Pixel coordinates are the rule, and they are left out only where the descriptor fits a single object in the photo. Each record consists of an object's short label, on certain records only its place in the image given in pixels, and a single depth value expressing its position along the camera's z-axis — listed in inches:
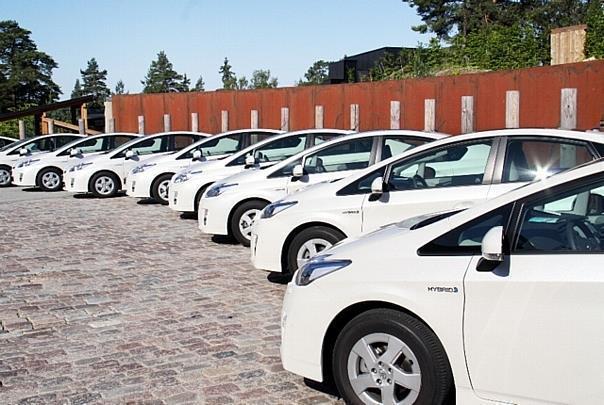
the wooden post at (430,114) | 599.8
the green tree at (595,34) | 890.6
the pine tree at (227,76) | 2534.4
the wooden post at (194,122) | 957.8
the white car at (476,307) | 141.5
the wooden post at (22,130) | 1164.6
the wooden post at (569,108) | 459.2
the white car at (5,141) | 980.6
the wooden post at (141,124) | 1048.2
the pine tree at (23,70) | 2765.7
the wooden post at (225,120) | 901.2
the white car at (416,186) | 258.2
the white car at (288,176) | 359.6
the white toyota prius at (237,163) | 468.4
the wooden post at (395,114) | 641.0
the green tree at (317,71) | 3398.1
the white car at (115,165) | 673.0
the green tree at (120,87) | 4289.9
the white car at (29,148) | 819.4
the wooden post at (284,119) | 770.8
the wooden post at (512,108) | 514.0
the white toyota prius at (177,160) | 578.2
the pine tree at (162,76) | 3902.6
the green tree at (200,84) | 3476.9
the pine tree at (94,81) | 4264.3
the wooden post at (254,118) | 837.2
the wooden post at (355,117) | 705.0
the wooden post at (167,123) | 996.6
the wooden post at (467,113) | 553.3
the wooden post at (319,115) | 745.6
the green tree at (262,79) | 2689.7
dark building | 1475.1
